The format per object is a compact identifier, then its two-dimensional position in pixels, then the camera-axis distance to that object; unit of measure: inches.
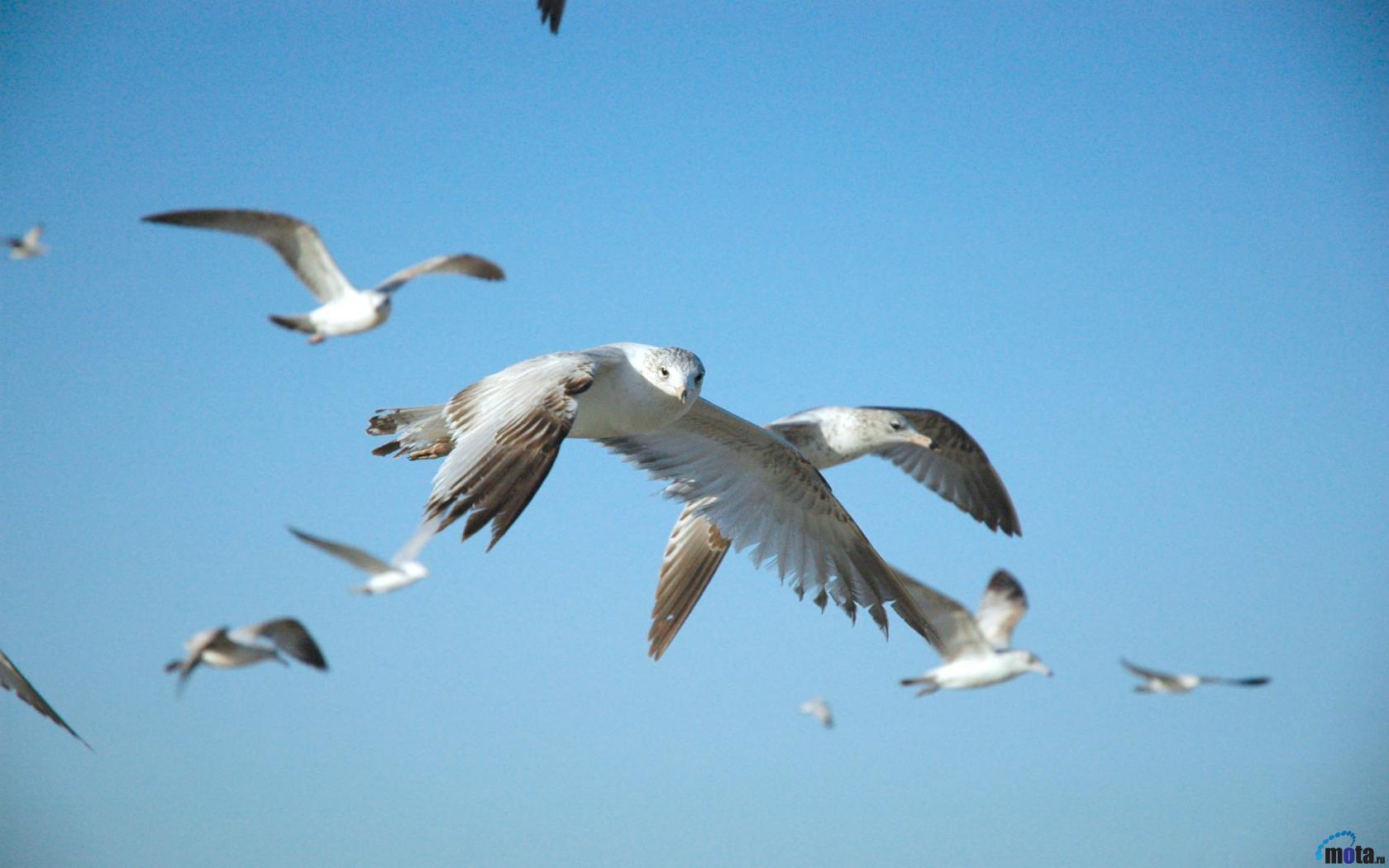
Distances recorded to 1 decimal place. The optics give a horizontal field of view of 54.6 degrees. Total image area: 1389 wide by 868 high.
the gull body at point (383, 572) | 650.8
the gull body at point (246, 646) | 513.0
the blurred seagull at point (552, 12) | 259.9
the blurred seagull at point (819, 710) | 850.8
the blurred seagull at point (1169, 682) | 621.6
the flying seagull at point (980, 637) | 525.7
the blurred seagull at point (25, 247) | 885.8
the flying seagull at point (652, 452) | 204.7
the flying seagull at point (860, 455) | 327.3
